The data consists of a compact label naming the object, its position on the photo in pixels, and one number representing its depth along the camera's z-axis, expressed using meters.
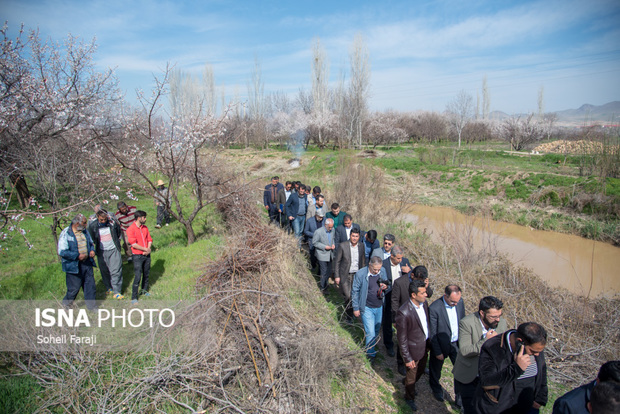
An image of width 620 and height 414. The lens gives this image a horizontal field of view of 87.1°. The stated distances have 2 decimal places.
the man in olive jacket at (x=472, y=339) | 3.29
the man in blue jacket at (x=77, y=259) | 5.28
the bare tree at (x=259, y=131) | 40.25
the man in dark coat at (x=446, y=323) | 3.92
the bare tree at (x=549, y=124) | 35.09
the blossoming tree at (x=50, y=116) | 8.99
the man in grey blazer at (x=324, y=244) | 6.73
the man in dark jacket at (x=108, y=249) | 6.10
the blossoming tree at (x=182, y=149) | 8.94
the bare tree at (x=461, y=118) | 36.27
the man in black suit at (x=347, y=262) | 5.80
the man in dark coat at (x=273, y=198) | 10.20
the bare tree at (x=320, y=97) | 42.59
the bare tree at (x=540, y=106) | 48.84
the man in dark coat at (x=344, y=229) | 6.60
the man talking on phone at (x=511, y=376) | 2.59
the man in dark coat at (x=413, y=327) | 3.84
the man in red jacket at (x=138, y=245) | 6.00
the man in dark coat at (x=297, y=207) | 9.06
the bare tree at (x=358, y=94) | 38.94
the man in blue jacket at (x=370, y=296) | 4.73
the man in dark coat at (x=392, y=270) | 5.13
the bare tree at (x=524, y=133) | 34.62
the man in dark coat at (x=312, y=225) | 7.63
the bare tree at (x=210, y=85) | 50.44
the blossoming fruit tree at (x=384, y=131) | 44.75
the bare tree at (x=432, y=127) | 42.37
